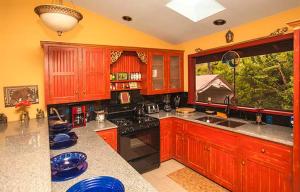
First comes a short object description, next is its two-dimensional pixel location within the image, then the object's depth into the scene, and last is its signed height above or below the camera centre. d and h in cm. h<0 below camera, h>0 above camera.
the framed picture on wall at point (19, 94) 262 +0
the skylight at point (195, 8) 263 +123
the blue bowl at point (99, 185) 112 -56
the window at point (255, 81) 251 +16
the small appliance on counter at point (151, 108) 359 -29
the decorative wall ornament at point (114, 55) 304 +62
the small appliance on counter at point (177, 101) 404 -18
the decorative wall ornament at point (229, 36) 297 +87
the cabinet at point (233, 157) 202 -86
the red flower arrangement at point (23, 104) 259 -13
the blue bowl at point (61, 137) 202 -48
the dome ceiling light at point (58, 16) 145 +62
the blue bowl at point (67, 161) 142 -55
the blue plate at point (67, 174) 130 -57
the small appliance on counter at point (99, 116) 310 -37
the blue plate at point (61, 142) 190 -50
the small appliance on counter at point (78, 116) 285 -34
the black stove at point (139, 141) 282 -75
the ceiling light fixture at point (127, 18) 311 +125
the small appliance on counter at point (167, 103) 387 -22
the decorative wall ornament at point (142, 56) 335 +66
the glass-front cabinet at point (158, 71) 356 +40
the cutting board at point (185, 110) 351 -33
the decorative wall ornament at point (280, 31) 227 +74
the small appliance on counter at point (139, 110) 349 -32
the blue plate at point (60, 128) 229 -42
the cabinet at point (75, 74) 260 +29
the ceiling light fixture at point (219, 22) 280 +105
